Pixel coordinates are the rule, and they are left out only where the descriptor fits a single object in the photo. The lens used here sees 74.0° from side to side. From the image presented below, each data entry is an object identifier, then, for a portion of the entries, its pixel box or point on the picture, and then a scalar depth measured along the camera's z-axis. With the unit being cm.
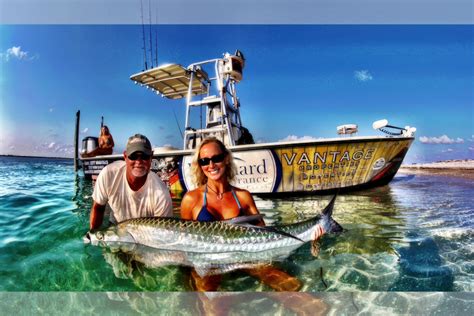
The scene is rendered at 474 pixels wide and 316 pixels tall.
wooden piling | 1212
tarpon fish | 247
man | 279
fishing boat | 633
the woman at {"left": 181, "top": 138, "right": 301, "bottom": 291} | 265
